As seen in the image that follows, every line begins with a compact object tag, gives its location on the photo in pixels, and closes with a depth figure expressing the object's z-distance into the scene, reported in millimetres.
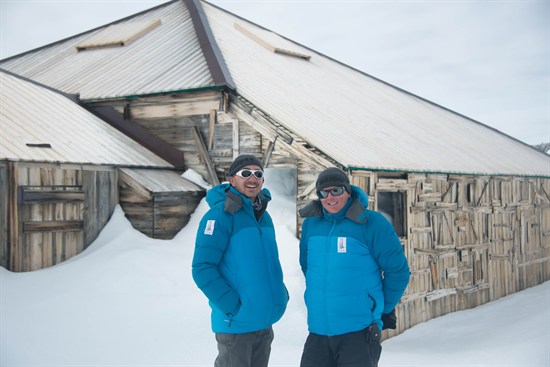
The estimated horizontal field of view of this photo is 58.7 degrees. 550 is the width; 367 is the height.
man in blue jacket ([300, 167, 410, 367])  3406
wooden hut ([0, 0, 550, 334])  9477
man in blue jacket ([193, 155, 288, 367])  3227
